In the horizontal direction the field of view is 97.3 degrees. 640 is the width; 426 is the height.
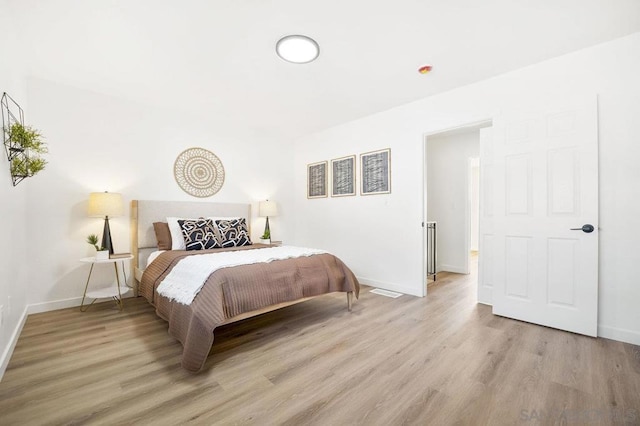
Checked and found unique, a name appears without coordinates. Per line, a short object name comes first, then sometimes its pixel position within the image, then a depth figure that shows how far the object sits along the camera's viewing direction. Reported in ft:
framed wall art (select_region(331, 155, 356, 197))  14.40
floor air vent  11.94
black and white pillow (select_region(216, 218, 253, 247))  11.95
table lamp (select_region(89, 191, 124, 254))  9.96
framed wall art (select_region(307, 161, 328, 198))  15.83
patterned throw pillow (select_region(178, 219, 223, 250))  11.07
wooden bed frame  11.53
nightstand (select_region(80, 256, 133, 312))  9.78
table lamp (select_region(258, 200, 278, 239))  15.08
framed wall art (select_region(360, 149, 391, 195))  12.92
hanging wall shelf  6.63
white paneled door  7.97
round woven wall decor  13.21
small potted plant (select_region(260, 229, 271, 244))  14.24
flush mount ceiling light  7.66
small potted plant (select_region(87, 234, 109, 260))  9.88
